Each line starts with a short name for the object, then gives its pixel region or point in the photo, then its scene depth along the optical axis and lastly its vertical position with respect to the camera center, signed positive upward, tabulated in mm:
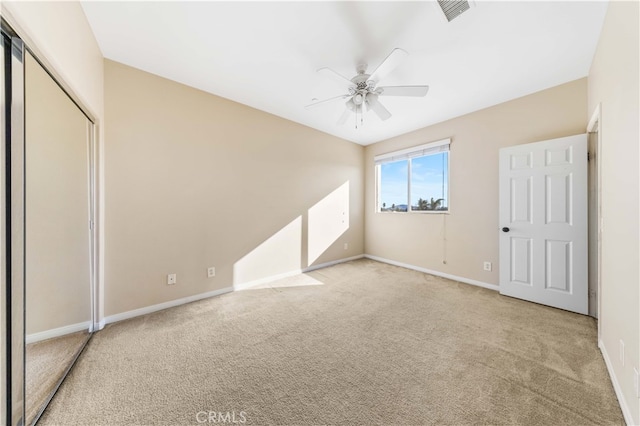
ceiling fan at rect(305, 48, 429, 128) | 1890 +1260
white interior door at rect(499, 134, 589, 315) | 2463 -135
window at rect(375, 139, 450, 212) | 3816 +629
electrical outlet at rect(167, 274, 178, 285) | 2615 -787
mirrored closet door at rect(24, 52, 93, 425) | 1231 -151
